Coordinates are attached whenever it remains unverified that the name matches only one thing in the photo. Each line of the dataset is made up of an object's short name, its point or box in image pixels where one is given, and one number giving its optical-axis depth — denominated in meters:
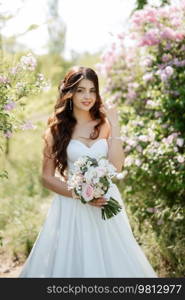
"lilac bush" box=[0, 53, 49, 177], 4.12
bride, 3.93
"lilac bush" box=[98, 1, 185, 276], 5.62
